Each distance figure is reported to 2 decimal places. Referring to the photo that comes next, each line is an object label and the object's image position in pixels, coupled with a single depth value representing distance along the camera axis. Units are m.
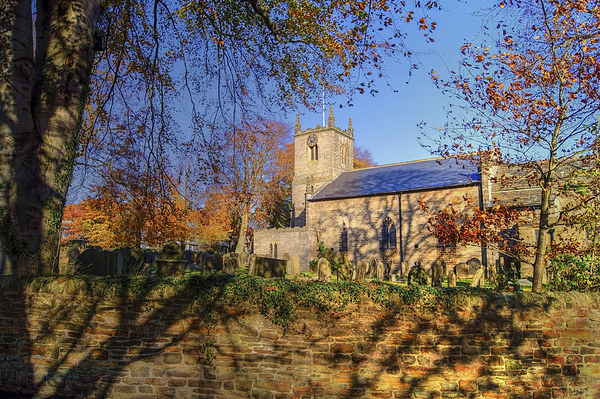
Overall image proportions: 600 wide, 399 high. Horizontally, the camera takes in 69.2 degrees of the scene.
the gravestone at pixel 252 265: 12.56
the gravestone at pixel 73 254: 13.93
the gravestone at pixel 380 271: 21.16
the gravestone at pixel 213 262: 19.72
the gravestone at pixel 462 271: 24.19
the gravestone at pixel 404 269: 24.58
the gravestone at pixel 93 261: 14.35
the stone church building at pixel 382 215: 31.98
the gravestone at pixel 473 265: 24.11
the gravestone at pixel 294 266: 22.14
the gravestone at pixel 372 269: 22.30
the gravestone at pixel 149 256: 20.94
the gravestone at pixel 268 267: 12.33
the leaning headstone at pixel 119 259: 15.62
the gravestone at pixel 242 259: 22.60
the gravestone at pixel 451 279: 18.10
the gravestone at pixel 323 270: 15.85
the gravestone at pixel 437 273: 18.52
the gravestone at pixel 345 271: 18.56
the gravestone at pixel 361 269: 18.92
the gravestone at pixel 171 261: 11.11
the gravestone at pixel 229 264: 17.53
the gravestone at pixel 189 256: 27.17
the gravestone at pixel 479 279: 17.20
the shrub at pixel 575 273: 8.08
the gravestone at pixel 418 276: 17.67
